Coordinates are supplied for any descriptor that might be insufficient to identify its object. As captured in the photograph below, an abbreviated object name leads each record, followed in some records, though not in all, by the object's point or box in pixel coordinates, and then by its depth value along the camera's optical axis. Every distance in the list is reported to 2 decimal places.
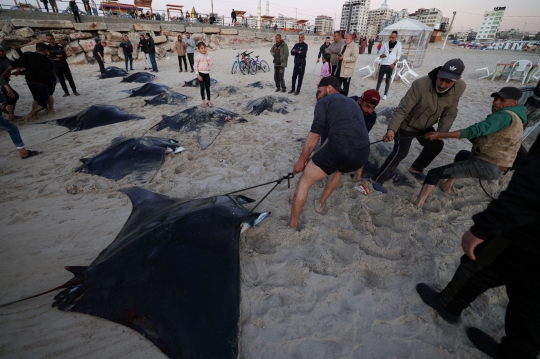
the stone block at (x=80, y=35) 16.15
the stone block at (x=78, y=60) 15.41
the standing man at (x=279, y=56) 8.58
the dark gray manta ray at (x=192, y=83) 10.96
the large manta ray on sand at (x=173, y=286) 1.62
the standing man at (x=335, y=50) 7.57
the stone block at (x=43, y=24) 14.44
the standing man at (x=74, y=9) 17.02
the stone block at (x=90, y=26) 16.86
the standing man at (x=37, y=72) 6.11
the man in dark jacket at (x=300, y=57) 8.26
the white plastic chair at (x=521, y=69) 10.81
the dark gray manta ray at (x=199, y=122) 5.68
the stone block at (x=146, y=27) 19.77
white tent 12.95
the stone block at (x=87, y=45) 16.19
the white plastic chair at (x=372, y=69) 12.66
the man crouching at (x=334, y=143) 2.57
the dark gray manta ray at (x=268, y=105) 7.30
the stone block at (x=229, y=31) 25.19
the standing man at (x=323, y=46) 9.54
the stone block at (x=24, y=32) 13.99
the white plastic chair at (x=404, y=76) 11.65
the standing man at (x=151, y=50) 13.67
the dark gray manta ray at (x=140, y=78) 11.99
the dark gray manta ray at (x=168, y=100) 8.12
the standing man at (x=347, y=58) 6.98
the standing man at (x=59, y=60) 8.21
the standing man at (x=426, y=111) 3.01
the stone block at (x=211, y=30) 24.27
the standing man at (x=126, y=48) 14.21
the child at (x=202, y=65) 7.01
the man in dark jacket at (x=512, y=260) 1.29
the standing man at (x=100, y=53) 12.52
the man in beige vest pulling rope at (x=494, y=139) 2.59
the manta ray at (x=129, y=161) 4.11
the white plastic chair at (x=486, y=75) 12.41
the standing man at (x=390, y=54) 7.97
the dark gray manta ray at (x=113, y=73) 12.77
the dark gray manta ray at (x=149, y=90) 9.47
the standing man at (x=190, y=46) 13.41
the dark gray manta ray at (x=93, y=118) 6.35
